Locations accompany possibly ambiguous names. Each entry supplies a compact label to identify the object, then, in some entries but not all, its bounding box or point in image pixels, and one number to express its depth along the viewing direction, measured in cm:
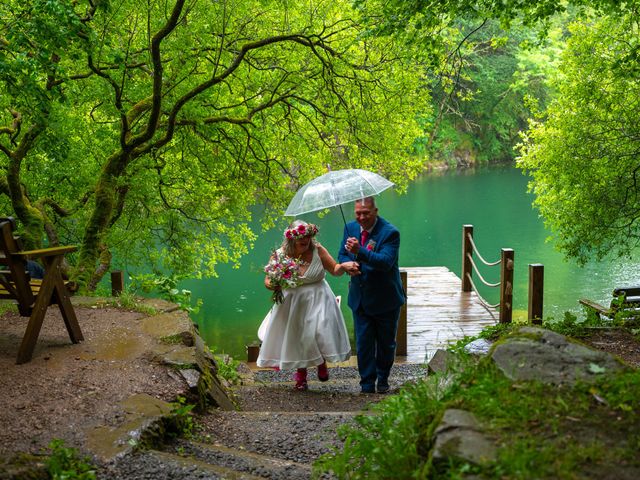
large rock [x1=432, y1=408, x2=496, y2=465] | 261
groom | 605
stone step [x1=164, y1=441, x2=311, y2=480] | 372
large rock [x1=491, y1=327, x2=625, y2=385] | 314
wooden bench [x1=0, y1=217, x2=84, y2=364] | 541
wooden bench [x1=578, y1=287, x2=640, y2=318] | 714
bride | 673
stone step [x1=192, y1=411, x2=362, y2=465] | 436
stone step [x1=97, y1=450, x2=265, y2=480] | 349
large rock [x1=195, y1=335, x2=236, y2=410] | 546
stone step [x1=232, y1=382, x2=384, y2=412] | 624
